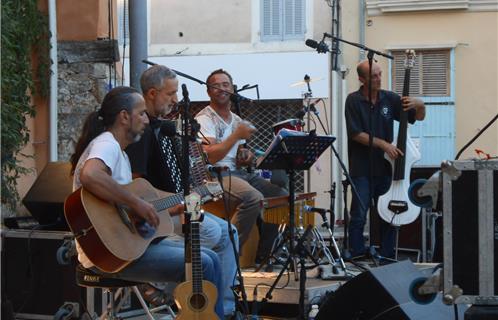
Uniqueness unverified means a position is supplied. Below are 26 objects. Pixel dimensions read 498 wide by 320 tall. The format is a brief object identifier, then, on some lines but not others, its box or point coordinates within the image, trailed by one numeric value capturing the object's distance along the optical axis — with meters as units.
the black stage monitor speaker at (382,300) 5.94
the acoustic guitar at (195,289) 6.48
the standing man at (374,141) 10.34
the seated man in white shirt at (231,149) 9.07
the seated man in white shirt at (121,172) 6.01
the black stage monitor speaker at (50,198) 8.30
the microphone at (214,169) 7.48
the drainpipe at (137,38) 9.83
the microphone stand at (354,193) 9.69
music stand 7.94
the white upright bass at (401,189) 10.29
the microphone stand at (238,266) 7.45
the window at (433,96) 22.06
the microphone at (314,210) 10.09
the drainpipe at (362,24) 21.84
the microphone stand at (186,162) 6.47
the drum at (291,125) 9.81
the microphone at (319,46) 10.21
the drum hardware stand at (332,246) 9.26
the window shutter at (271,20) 22.79
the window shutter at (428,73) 22.19
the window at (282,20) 22.79
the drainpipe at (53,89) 10.99
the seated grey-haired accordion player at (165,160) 7.05
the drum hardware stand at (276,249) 9.53
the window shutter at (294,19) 22.81
